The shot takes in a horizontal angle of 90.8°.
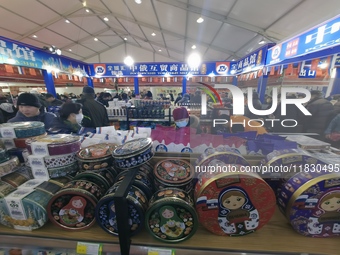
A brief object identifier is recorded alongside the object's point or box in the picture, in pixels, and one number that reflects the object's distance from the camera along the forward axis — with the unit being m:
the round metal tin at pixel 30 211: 0.68
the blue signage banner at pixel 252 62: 5.50
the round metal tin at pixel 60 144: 0.80
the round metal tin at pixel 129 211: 0.64
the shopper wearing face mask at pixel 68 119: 1.82
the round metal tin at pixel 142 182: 0.73
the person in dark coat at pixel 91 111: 2.88
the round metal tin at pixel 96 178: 0.76
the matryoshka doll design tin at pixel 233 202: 0.62
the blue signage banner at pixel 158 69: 8.89
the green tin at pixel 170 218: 0.63
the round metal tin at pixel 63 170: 0.81
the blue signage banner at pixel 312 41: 2.63
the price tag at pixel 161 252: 0.64
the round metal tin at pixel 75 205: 0.68
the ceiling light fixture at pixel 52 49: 6.44
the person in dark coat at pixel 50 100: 4.46
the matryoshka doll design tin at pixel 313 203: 0.59
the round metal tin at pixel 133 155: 0.75
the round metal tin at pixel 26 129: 0.92
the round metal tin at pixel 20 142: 0.92
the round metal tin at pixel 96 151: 0.82
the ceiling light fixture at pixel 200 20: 6.55
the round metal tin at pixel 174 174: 0.75
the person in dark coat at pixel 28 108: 1.70
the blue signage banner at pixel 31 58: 4.46
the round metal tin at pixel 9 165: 0.77
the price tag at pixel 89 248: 0.66
